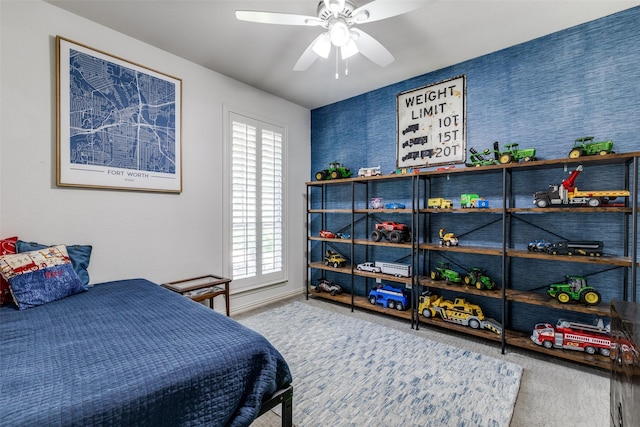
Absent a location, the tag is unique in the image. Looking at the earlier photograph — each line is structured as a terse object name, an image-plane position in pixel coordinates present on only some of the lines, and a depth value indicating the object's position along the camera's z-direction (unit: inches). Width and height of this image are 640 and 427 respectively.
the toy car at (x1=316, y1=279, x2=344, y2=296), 149.6
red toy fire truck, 85.4
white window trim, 129.8
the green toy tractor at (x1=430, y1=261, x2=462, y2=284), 110.0
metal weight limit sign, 119.1
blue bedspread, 34.0
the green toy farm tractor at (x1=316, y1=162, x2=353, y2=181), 146.2
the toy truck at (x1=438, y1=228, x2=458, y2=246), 112.5
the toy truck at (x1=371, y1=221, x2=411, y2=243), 125.0
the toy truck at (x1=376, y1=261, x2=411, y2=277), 124.5
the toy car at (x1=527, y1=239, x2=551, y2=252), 93.7
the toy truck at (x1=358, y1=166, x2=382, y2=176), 135.9
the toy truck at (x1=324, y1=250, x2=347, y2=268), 147.3
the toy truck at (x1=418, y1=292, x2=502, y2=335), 105.3
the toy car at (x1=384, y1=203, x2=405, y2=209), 129.2
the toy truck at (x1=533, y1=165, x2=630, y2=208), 82.9
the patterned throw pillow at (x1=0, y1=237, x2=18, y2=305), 68.7
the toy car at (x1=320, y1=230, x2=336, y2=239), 151.5
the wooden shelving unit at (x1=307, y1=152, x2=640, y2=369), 83.3
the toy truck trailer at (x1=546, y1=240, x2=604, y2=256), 85.2
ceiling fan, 67.0
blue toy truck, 125.3
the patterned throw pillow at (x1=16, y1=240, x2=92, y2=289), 78.5
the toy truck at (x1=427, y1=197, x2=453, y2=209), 112.8
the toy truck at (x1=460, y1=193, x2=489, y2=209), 106.2
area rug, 66.1
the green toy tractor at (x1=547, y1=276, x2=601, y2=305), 85.8
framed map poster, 87.5
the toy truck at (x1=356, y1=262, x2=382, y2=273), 133.5
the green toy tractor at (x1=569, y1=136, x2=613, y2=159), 83.3
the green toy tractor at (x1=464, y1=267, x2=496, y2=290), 104.1
